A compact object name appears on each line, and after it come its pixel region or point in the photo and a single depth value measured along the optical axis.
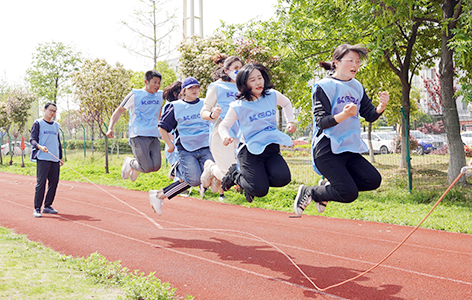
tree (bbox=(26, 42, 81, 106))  31.56
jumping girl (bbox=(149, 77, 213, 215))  6.08
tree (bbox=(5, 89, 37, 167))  28.22
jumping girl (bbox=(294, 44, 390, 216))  4.17
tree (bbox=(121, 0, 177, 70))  20.12
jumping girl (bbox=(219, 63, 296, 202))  4.71
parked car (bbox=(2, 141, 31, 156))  35.59
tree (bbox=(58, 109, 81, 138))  55.59
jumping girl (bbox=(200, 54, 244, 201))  5.44
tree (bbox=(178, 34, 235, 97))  14.52
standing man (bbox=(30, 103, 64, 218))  9.15
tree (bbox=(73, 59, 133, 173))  18.83
